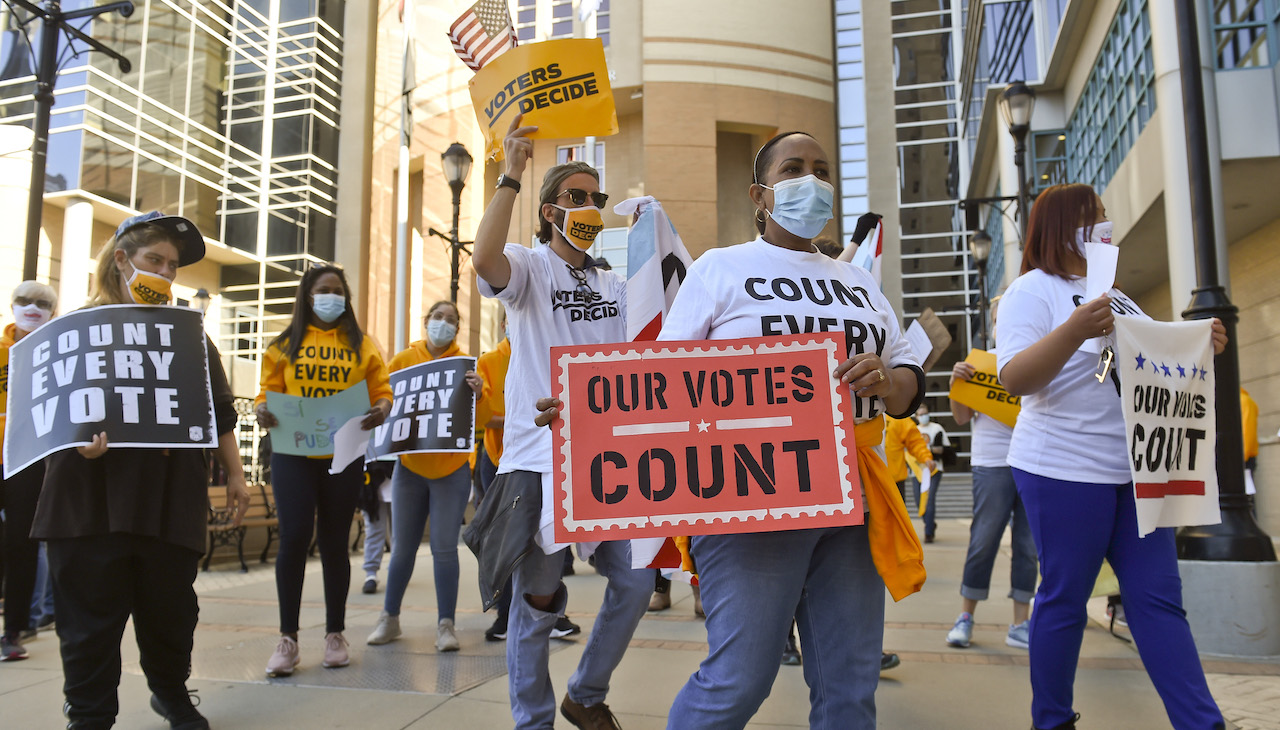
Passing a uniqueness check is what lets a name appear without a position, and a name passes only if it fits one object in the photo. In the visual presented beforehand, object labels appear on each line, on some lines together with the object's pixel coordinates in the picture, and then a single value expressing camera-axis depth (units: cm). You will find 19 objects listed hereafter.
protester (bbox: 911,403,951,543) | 1338
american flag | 411
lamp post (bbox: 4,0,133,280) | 958
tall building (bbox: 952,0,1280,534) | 1053
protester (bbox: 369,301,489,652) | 551
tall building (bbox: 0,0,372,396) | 2102
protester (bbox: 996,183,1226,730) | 293
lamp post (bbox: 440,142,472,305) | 1398
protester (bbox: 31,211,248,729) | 323
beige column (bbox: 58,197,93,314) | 2069
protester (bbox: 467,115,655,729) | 321
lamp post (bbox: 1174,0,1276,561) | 517
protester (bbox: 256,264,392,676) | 479
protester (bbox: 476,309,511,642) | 587
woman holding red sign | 227
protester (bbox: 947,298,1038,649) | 537
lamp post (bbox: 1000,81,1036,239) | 1155
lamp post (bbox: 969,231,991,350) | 1989
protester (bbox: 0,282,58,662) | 539
